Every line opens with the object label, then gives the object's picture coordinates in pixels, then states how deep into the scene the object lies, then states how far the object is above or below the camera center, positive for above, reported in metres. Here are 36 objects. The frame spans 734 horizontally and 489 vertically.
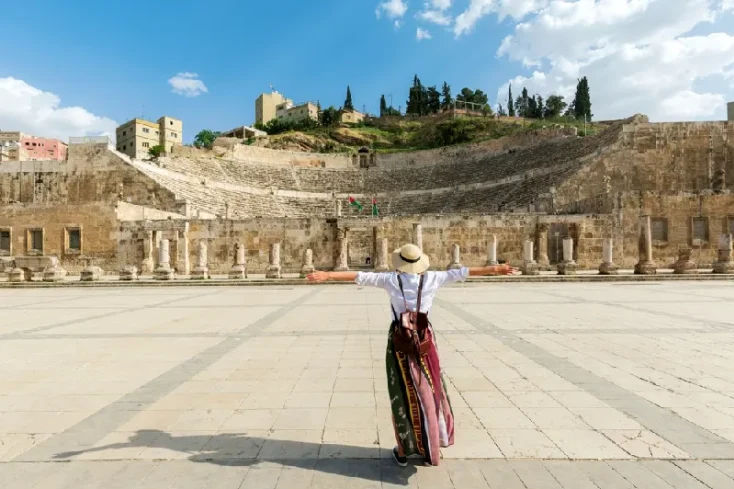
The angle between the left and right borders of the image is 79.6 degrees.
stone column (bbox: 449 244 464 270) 22.34 -0.31
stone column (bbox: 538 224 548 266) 23.81 +0.12
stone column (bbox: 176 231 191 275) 24.67 +0.33
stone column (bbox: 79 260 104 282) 21.06 -0.86
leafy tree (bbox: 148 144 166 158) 62.95 +15.53
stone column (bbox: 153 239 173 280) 21.05 -0.47
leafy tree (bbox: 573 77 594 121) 78.81 +26.30
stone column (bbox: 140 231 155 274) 23.51 +0.04
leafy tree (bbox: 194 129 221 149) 84.62 +22.81
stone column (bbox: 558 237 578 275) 21.44 -0.76
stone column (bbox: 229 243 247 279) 21.67 -0.61
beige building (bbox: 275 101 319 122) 101.44 +33.08
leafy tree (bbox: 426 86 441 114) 95.69 +32.59
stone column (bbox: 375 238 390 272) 23.12 -0.18
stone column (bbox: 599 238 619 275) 20.48 -0.81
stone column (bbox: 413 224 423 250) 23.88 +0.89
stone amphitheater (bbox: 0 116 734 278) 24.12 +3.95
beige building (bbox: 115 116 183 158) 90.38 +25.68
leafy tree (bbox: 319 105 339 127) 86.38 +26.60
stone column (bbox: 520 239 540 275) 21.03 -0.72
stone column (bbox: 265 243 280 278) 20.80 -0.55
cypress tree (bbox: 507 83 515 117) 93.91 +30.59
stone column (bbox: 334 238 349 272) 22.98 -0.19
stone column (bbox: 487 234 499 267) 22.14 -0.19
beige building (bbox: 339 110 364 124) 87.79 +27.43
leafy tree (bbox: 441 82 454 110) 94.77 +33.04
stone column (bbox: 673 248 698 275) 20.48 -0.99
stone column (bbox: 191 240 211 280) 21.61 -0.49
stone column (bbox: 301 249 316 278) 21.28 -0.58
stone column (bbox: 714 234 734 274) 20.11 -0.64
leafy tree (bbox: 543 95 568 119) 85.69 +27.57
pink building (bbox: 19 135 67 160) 82.96 +21.71
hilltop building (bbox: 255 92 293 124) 110.50 +37.16
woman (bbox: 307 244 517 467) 3.10 -0.87
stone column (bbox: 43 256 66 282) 20.94 -0.70
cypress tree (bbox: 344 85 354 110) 98.69 +33.82
